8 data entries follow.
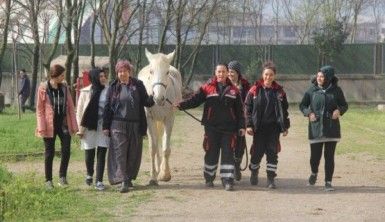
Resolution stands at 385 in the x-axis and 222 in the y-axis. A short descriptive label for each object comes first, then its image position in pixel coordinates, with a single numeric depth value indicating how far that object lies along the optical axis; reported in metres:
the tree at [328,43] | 41.25
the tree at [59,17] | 25.34
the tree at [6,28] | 26.58
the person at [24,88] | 28.72
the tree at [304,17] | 52.41
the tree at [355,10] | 52.53
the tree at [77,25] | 24.56
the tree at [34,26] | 26.30
